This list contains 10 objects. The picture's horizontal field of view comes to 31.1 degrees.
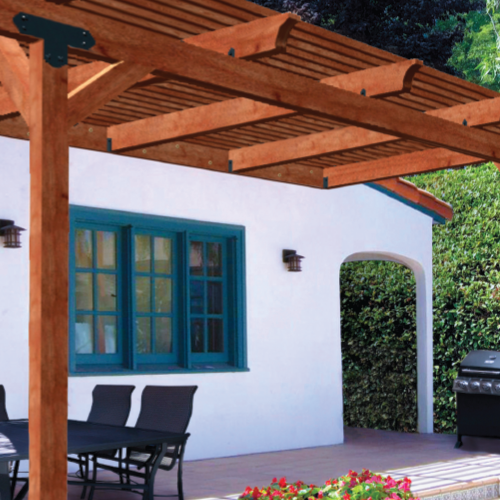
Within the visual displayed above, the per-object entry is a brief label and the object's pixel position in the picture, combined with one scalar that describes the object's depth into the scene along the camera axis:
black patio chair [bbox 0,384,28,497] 6.29
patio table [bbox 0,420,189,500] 4.89
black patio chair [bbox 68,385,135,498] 6.71
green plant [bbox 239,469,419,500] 4.16
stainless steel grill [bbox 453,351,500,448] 9.30
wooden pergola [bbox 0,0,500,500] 3.56
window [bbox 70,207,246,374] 7.97
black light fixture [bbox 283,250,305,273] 9.47
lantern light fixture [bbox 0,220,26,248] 7.09
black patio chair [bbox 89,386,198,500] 6.03
